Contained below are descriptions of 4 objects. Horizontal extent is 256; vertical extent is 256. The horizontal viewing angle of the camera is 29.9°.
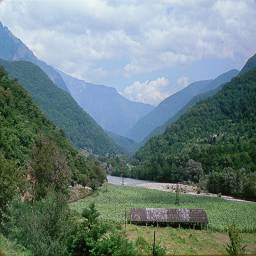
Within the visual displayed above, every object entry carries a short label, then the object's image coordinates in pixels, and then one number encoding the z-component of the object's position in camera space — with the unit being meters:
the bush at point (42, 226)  32.44
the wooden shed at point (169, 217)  68.62
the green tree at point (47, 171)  57.50
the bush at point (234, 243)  35.94
